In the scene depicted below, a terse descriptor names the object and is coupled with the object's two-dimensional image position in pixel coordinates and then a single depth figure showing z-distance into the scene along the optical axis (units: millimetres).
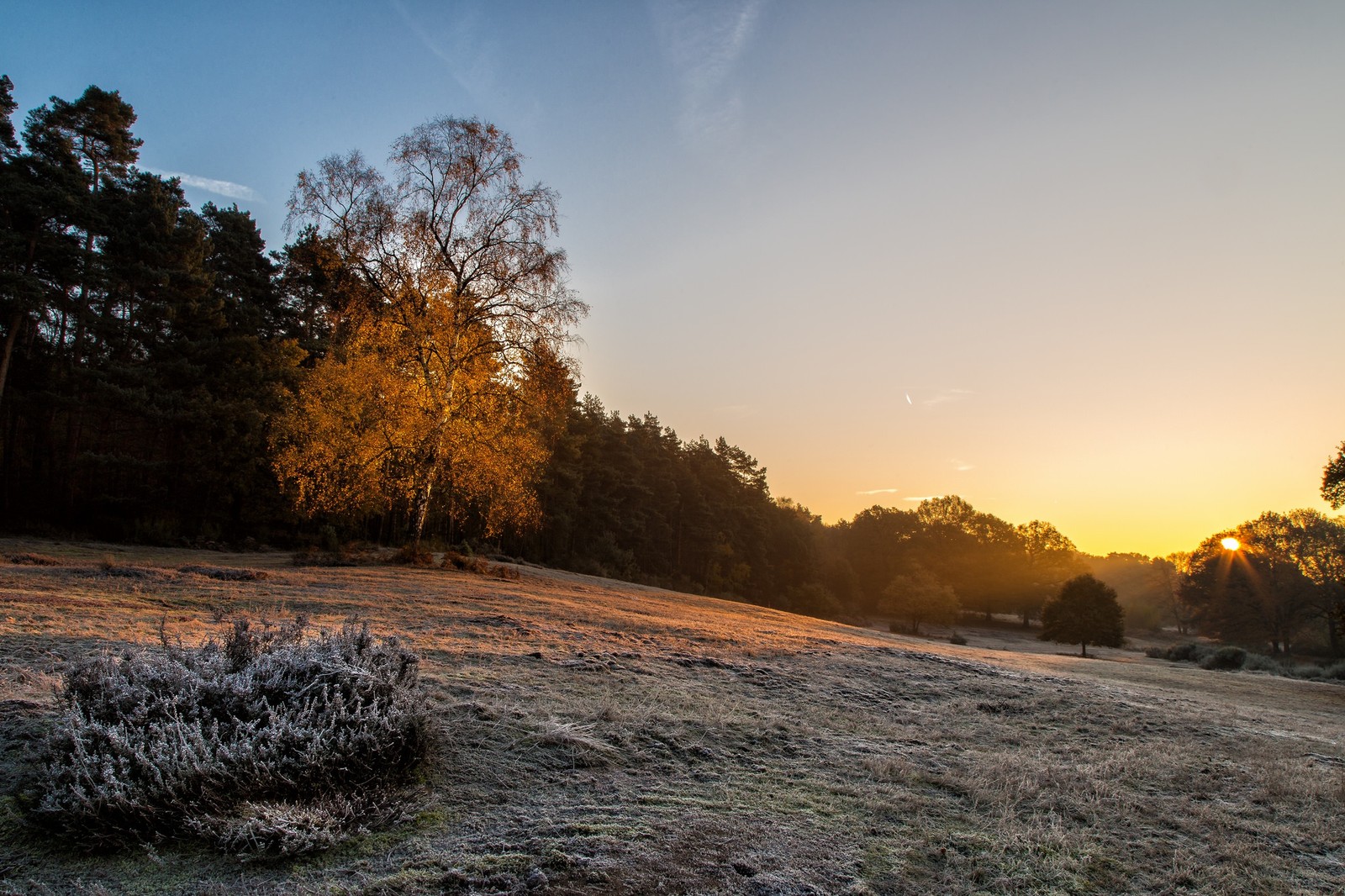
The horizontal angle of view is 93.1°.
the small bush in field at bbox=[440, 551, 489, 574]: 17250
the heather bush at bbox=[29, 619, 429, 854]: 2742
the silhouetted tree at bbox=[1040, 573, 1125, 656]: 34625
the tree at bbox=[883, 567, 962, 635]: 57344
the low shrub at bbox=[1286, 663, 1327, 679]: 18995
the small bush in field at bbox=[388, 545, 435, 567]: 16703
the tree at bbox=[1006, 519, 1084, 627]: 73812
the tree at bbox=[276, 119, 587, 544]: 16469
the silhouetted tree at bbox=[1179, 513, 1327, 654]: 45219
